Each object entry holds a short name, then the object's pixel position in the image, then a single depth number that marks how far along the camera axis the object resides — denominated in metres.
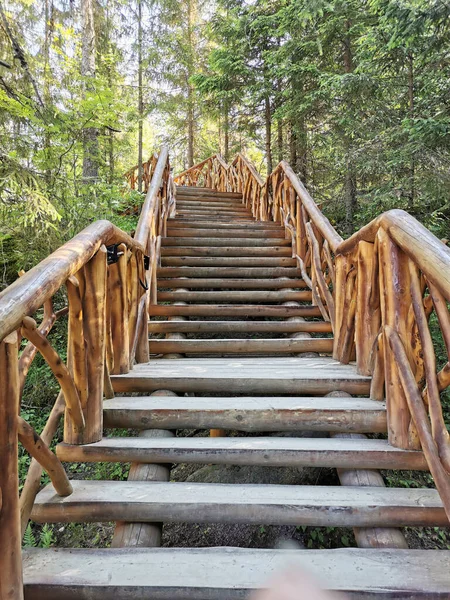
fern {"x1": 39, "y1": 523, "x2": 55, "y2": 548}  1.78
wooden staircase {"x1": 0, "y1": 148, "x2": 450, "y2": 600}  1.08
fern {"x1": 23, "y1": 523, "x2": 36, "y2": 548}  1.69
